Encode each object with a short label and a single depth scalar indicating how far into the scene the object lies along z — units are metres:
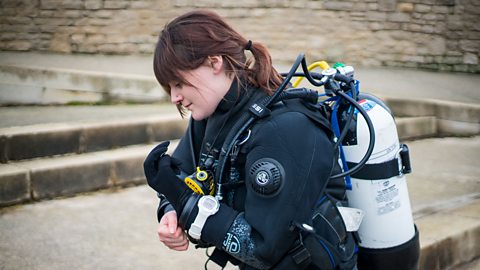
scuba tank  3.39
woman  3.19
